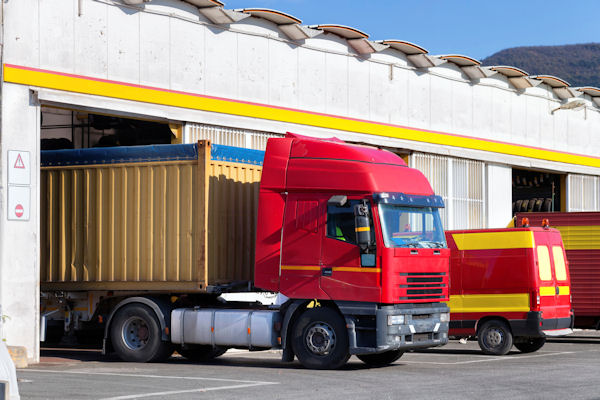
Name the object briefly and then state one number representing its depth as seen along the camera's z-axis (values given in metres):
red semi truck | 15.28
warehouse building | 17.16
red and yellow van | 18.30
